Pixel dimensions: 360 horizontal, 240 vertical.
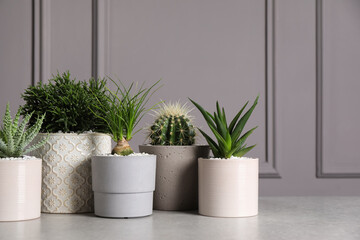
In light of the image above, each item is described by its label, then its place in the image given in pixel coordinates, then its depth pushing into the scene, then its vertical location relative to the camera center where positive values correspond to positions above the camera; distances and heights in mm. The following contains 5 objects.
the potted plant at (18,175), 1160 -53
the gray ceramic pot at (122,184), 1181 -68
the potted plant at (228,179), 1199 -60
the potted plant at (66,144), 1234 -11
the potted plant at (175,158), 1271 -33
